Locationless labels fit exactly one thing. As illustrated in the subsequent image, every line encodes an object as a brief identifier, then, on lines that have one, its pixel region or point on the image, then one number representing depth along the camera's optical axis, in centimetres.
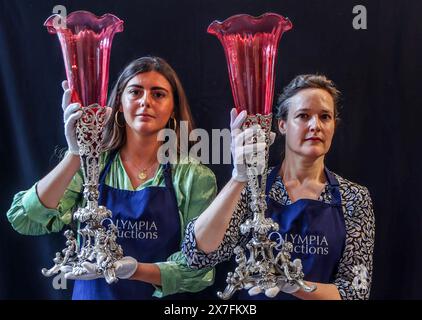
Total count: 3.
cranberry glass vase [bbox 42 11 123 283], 153
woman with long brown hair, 170
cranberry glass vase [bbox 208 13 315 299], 149
